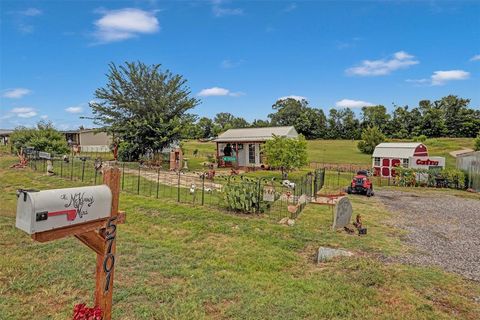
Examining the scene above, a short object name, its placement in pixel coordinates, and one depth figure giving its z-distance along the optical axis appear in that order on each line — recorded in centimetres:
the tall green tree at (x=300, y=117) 7538
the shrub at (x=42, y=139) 2552
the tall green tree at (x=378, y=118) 6775
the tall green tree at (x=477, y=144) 3769
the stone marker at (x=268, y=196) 1161
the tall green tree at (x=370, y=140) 4832
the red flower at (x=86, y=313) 332
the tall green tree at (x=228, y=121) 9436
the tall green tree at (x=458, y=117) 6125
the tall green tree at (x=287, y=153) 1969
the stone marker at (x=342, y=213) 950
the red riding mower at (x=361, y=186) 1730
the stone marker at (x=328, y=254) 692
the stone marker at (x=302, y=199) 1215
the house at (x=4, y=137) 5934
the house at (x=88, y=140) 4441
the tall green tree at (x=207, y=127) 8644
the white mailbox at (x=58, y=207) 260
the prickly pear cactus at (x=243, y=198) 1076
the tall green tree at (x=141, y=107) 2430
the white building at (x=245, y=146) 2680
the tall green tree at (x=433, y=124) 6225
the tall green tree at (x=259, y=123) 8831
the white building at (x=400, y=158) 2447
